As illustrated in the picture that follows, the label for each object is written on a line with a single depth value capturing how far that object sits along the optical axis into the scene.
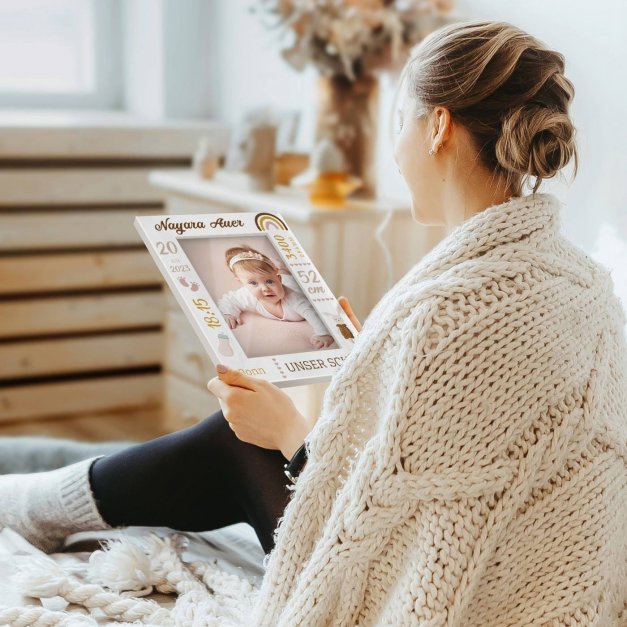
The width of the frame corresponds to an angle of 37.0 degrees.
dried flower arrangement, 2.00
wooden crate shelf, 2.81
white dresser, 2.05
